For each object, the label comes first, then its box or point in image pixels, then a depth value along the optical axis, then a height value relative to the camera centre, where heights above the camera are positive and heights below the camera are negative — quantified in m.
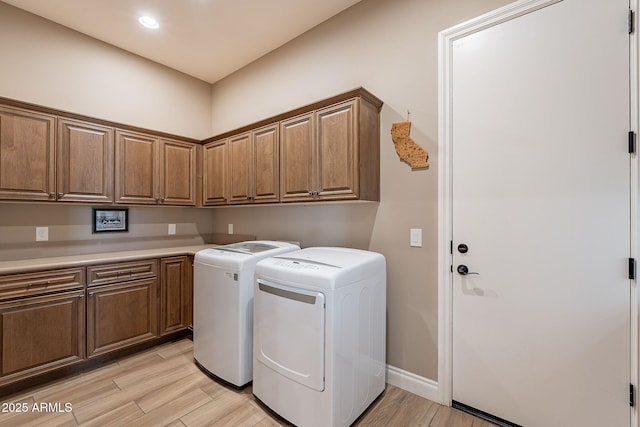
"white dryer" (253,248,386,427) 1.57 -0.72
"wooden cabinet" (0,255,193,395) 2.07 -0.82
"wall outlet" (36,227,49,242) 2.52 -0.17
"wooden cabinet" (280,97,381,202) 2.04 +0.47
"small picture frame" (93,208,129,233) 2.86 -0.05
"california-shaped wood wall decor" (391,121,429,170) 2.04 +0.48
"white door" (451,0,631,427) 1.46 -0.01
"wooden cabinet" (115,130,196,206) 2.80 +0.47
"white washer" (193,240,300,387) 2.08 -0.72
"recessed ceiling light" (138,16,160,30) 2.56 +1.74
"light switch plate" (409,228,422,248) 2.05 -0.17
